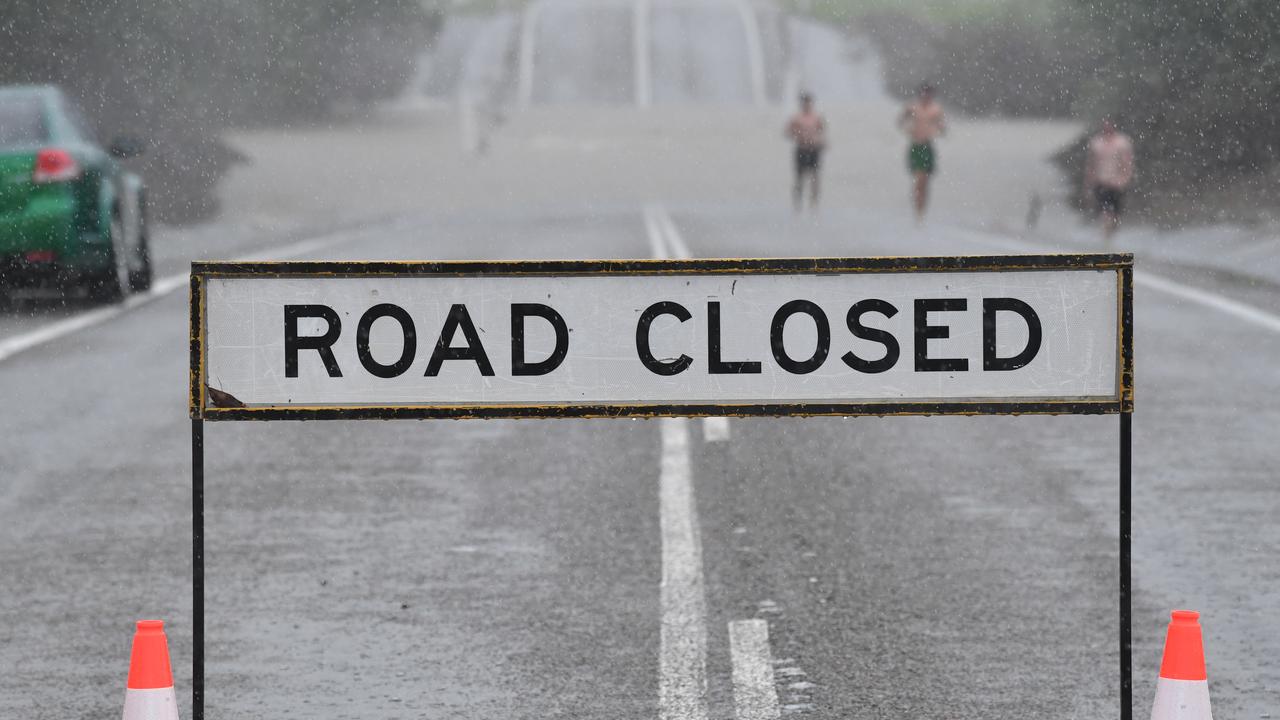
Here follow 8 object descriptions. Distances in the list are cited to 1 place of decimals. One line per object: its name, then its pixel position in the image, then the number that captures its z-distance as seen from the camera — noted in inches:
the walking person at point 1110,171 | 2207.2
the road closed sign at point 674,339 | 406.3
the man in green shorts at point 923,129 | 2471.7
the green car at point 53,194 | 1296.8
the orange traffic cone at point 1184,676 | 404.8
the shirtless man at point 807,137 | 2674.7
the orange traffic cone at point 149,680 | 399.5
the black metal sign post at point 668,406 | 404.5
